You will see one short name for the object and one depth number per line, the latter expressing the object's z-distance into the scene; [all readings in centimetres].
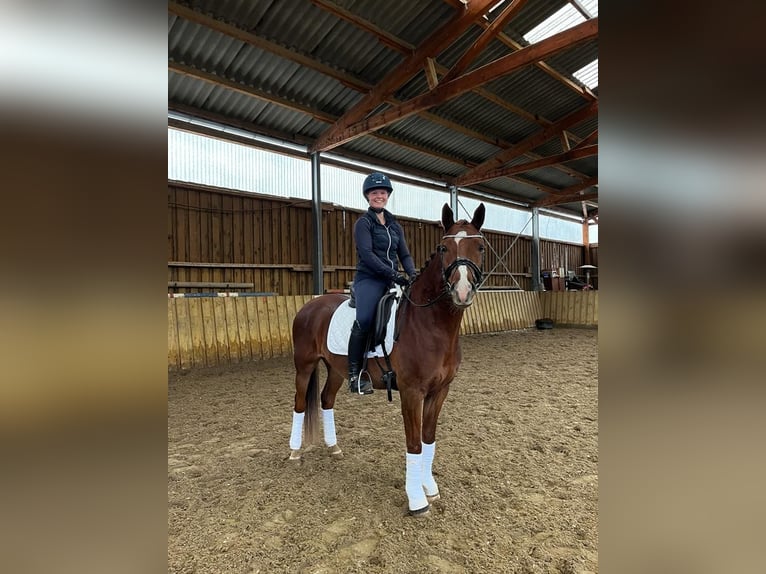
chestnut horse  226
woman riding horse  266
